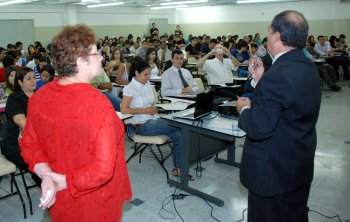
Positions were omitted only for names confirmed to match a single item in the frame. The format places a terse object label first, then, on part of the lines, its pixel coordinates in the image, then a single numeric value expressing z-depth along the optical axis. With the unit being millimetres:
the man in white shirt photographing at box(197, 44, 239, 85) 5660
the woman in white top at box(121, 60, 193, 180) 3523
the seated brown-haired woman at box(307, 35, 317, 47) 11141
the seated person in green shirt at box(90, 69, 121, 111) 5027
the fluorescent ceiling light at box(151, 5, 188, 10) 17222
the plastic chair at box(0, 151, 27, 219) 2784
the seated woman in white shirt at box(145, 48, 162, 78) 6742
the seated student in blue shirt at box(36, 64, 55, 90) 4492
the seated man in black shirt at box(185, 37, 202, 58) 11305
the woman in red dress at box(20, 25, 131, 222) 1257
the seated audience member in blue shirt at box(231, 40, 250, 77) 9326
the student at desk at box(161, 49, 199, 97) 4727
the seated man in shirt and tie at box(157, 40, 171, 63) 9578
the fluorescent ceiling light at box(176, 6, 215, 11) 18264
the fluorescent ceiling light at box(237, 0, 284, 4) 14625
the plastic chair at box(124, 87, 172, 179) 3432
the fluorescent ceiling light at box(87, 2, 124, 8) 14584
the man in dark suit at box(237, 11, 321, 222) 1572
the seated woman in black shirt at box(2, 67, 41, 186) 2852
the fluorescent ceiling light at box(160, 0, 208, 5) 14384
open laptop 3049
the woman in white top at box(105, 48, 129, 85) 6035
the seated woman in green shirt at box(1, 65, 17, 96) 3744
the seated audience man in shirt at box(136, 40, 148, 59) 9719
